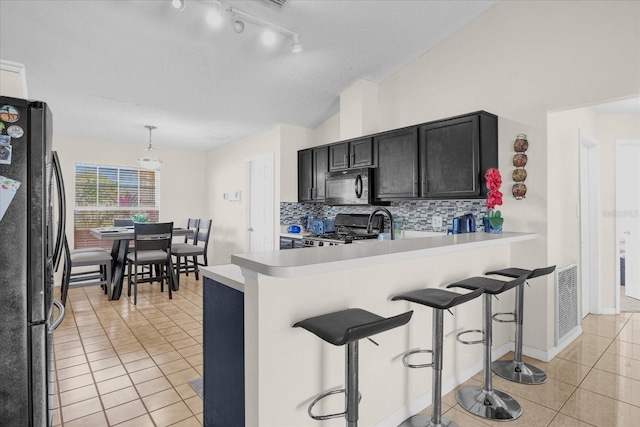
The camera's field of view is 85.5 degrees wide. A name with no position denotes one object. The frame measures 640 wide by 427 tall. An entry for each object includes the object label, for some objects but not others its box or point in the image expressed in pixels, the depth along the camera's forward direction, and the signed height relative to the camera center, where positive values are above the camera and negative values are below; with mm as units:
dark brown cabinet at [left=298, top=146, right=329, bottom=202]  4652 +557
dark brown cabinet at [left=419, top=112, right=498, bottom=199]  2910 +508
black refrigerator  1468 -206
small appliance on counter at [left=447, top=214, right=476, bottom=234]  3070 -105
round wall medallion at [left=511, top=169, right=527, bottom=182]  2865 +308
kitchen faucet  2523 -62
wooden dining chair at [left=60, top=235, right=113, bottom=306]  4221 -683
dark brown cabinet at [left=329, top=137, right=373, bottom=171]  3945 +712
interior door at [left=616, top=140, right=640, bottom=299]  3939 +145
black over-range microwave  3938 +311
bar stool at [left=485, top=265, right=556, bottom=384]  2438 -1133
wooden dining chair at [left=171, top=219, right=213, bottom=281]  5333 -556
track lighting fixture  2454 +1532
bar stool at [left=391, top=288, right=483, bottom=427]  1734 -610
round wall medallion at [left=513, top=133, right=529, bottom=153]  2852 +561
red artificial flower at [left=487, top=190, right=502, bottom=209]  2735 +105
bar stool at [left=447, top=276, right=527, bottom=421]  2041 -1154
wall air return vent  2934 -791
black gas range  3943 -236
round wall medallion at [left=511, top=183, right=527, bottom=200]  2863 +182
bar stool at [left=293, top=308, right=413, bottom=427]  1293 -457
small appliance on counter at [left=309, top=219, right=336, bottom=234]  4793 -184
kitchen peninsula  1424 -554
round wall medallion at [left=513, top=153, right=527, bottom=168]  2855 +429
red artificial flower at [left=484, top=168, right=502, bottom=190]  2719 +260
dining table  4543 -499
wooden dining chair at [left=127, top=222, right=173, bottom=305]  4469 -462
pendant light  4996 +746
